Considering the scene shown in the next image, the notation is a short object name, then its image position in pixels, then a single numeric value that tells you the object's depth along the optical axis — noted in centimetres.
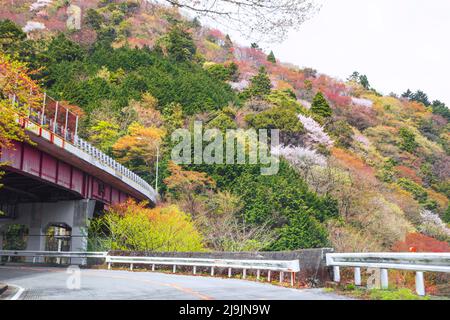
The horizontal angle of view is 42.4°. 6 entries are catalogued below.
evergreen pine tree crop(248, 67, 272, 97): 8588
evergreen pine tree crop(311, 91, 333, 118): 8506
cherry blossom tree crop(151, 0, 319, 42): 1162
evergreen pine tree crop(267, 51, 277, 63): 12965
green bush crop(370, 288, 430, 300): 1120
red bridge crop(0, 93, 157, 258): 3375
